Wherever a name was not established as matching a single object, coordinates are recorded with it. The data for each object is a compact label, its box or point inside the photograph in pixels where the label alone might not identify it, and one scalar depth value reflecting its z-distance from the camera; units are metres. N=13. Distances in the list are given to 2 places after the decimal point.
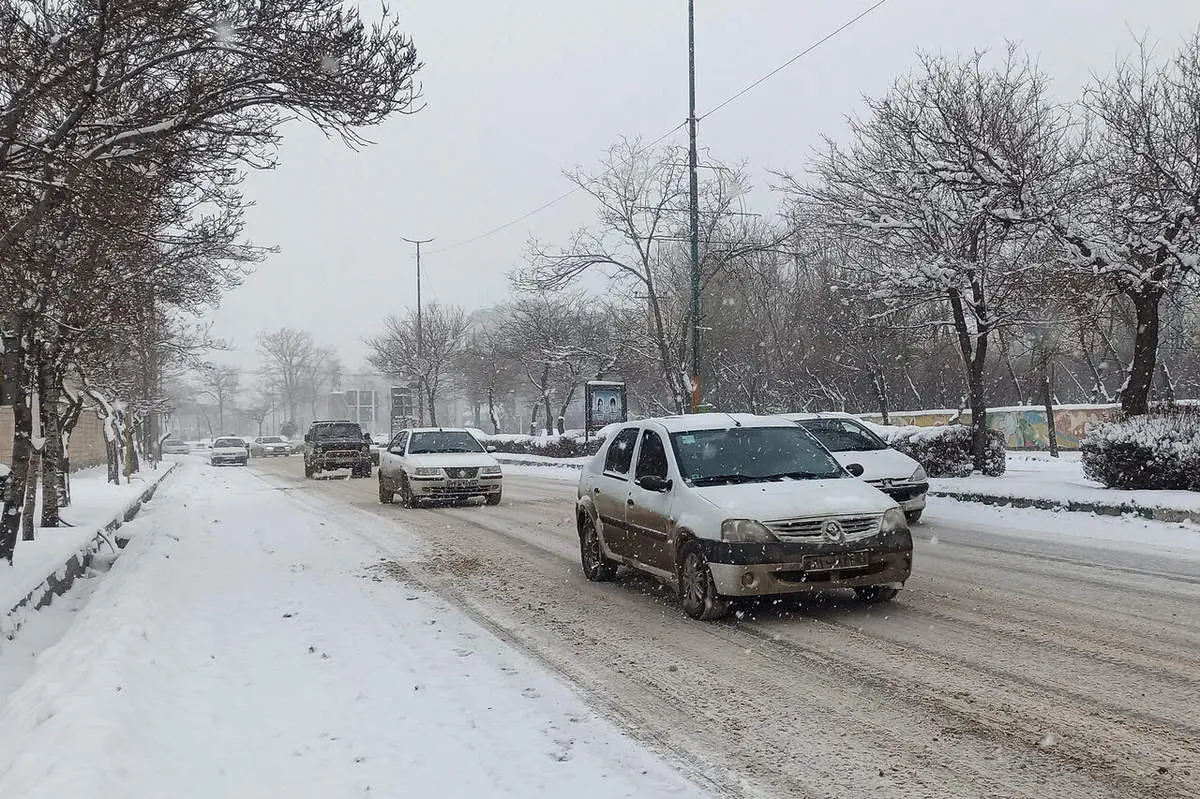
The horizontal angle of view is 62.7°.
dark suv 32.69
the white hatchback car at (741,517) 7.38
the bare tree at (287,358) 115.75
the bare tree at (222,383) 101.00
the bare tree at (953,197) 16.75
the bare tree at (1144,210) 15.40
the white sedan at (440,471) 19.30
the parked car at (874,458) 14.05
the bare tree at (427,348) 64.25
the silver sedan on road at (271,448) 70.44
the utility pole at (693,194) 24.28
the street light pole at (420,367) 52.94
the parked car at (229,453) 49.47
